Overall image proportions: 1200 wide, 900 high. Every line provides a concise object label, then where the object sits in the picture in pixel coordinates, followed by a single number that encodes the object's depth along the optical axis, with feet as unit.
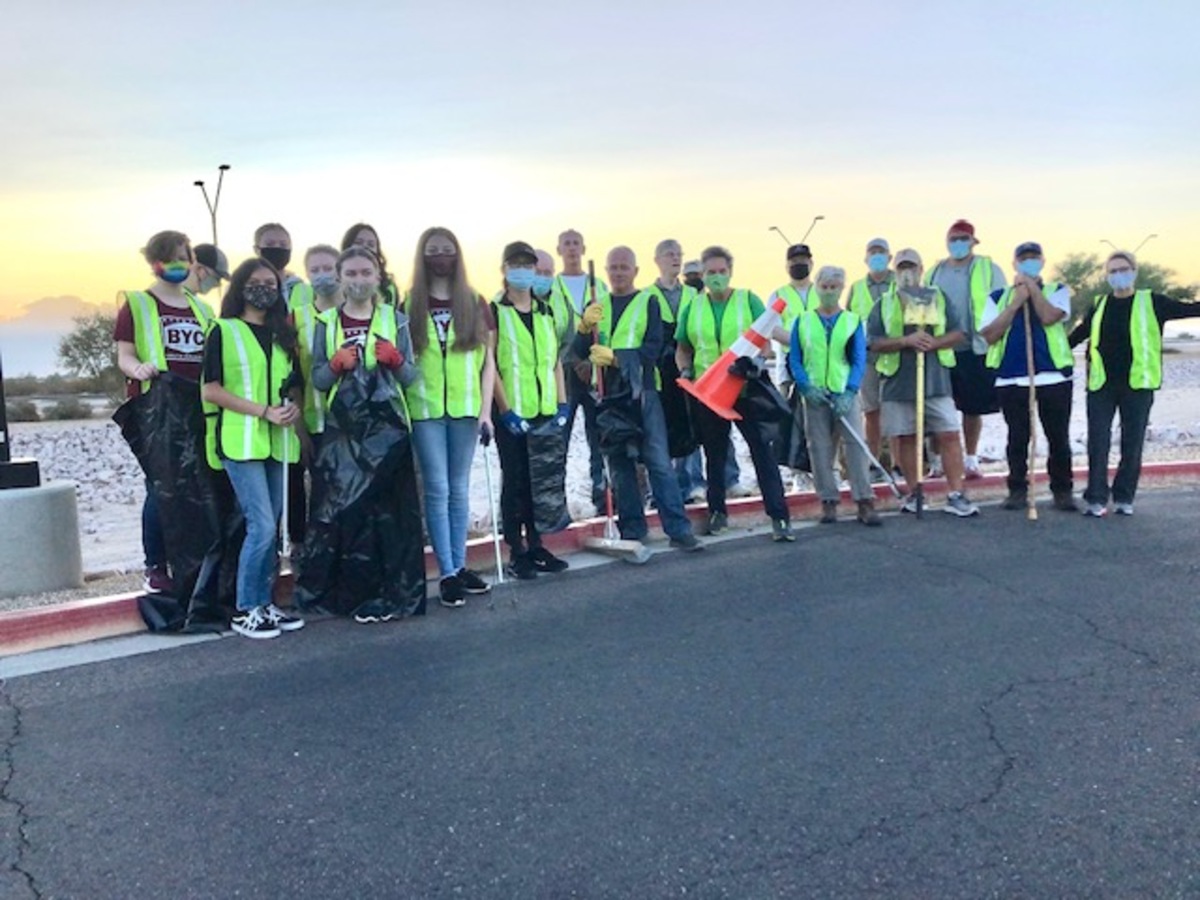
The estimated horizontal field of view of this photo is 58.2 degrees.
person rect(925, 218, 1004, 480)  30.19
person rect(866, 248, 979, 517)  28.35
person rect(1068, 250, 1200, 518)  27.68
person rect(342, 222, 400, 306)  22.03
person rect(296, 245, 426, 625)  19.66
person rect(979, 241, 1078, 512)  28.37
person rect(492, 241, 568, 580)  22.35
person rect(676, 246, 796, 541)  26.27
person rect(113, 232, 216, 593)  19.48
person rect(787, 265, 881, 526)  27.02
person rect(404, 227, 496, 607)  20.67
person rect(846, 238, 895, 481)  32.40
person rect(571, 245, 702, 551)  24.93
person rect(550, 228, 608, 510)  26.55
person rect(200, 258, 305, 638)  18.79
